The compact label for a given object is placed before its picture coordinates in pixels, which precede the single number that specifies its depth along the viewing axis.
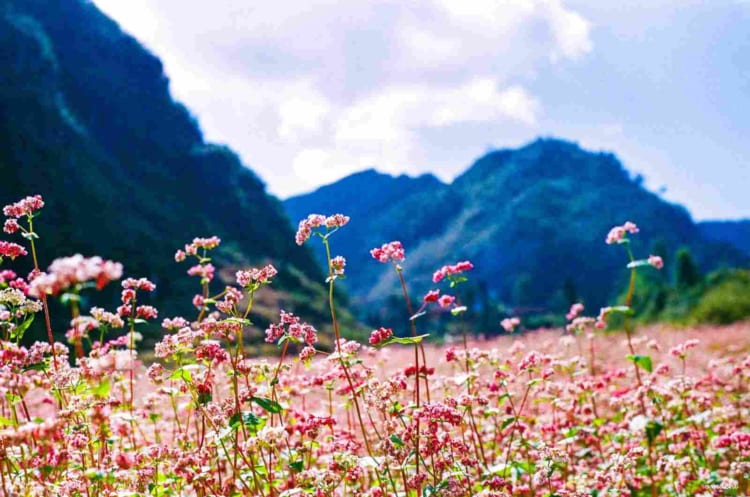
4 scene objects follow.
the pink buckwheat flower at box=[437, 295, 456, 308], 4.56
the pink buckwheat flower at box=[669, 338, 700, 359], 5.47
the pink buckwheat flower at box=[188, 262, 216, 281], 4.46
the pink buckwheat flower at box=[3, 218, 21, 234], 3.78
